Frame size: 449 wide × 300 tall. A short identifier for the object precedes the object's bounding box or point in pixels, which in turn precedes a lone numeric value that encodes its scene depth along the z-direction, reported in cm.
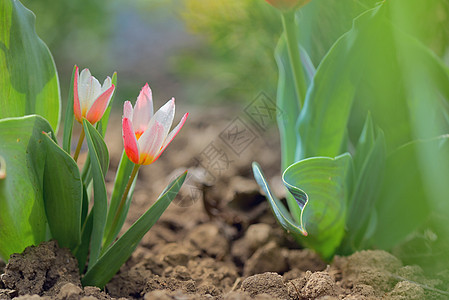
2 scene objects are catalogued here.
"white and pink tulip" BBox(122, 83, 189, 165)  116
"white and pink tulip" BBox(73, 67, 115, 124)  117
